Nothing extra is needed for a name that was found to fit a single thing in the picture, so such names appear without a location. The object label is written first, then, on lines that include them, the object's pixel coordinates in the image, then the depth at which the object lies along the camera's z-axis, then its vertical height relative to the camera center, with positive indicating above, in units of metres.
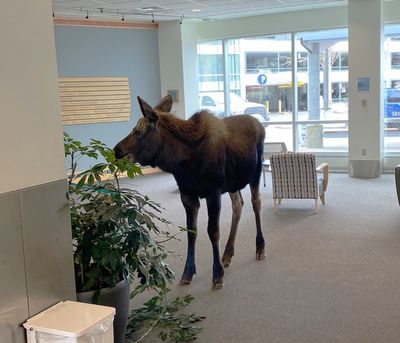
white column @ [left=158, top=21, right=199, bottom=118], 11.00 +0.92
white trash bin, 2.22 -0.95
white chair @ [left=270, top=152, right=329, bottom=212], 6.95 -1.06
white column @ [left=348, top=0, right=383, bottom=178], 9.27 +0.14
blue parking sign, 11.41 +0.47
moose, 4.30 -0.44
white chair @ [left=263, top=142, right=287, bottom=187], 9.91 -0.93
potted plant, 3.03 -0.78
